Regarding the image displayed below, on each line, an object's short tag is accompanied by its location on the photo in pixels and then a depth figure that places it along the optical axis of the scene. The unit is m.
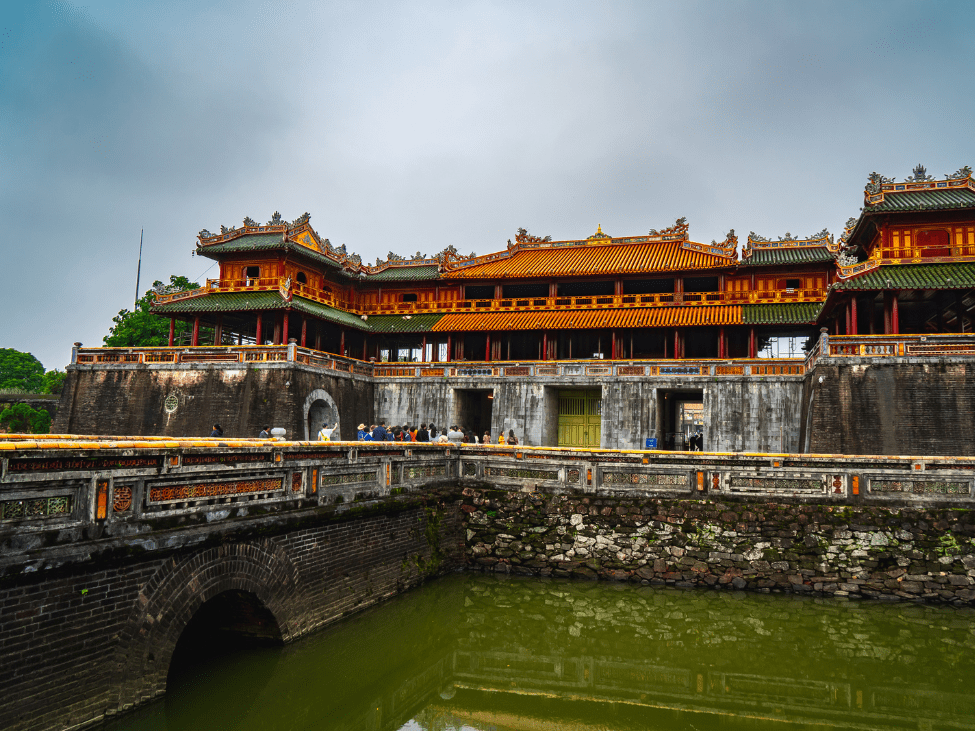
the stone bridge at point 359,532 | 6.46
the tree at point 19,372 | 58.62
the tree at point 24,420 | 38.00
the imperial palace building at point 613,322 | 23.23
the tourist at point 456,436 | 17.93
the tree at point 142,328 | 36.10
